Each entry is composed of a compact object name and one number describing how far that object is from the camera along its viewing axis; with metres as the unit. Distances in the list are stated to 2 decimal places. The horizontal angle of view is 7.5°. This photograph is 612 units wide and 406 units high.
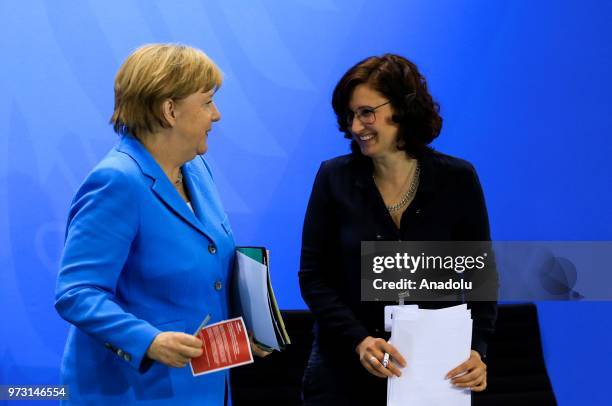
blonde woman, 10.77
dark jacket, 11.23
